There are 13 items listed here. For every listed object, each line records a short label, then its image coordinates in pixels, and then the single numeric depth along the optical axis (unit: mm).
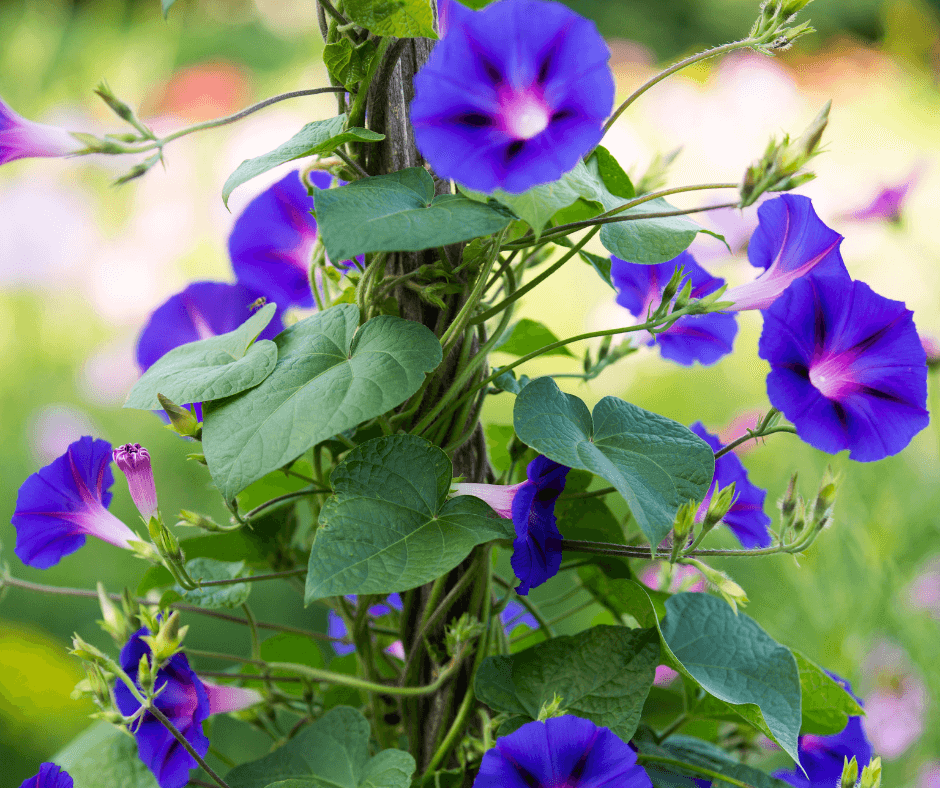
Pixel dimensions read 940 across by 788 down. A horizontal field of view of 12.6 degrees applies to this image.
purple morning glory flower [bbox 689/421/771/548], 1410
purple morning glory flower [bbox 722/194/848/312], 1357
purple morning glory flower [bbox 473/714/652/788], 1313
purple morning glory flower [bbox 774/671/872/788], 1401
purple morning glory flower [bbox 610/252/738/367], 1416
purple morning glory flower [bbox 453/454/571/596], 1321
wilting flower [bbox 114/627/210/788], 1357
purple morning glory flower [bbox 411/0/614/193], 1283
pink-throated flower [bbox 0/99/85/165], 1368
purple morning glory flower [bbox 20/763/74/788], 1350
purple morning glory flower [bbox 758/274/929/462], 1319
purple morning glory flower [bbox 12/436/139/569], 1380
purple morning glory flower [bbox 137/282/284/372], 1424
